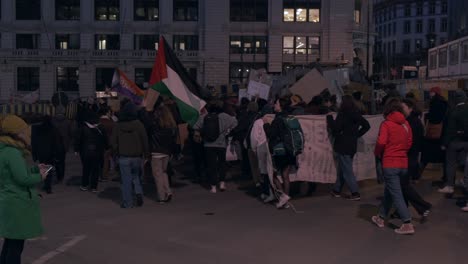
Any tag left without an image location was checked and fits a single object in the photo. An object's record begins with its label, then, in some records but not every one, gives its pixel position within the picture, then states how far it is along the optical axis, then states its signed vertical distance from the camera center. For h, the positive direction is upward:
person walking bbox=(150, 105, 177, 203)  11.91 -1.08
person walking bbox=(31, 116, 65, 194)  13.26 -1.12
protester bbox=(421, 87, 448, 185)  12.80 -0.75
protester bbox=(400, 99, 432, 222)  9.55 -1.07
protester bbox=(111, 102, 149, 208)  11.37 -0.99
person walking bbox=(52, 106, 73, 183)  14.29 -1.05
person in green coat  6.11 -1.02
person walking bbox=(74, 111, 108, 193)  13.25 -1.17
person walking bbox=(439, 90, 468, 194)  11.22 -0.73
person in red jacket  8.98 -0.83
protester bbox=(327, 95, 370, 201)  11.52 -0.73
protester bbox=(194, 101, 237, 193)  12.66 -0.91
